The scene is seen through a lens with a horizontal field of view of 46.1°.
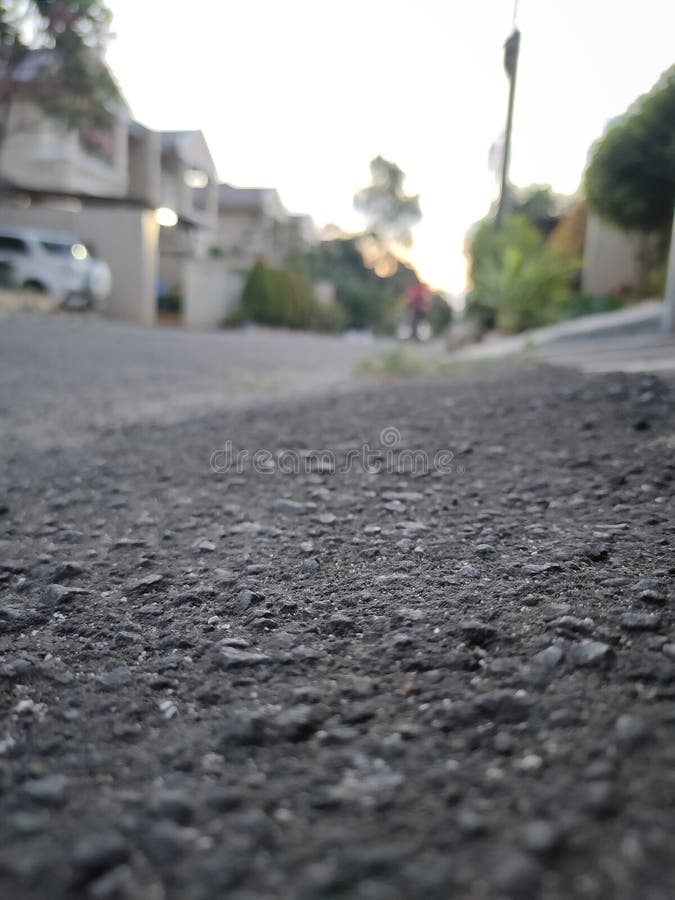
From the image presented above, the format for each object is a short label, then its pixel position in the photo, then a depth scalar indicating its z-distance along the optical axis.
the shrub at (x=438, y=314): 24.30
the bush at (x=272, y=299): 21.25
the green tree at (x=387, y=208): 35.19
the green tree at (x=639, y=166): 3.72
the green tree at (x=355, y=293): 29.31
